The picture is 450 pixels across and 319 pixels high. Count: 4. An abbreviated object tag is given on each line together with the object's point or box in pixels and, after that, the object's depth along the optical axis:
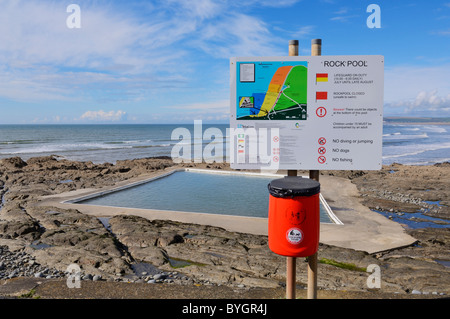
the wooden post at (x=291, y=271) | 3.61
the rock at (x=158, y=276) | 5.61
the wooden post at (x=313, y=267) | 3.72
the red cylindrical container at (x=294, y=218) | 3.30
